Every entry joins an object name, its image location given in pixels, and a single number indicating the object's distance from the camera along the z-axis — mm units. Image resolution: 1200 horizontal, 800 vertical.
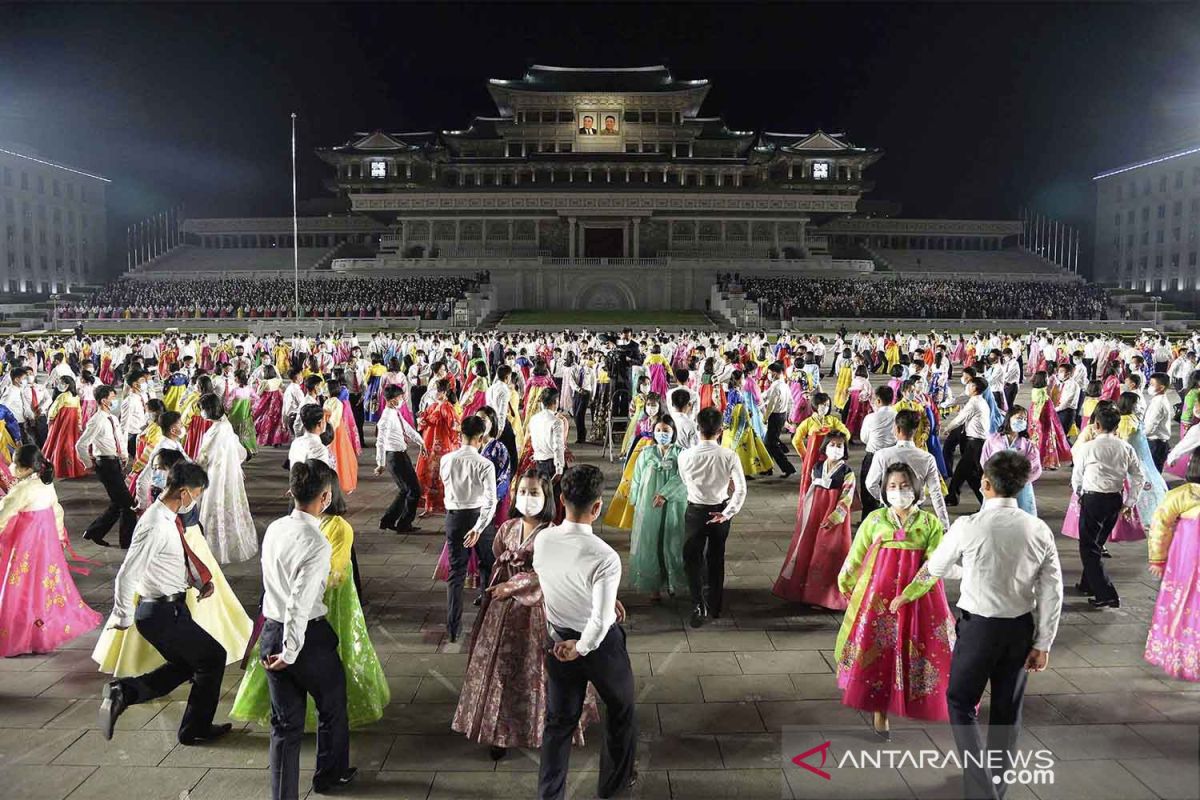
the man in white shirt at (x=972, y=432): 8773
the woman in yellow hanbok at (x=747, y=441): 11383
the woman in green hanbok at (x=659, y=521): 6832
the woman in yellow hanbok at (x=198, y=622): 4602
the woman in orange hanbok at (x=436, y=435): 9023
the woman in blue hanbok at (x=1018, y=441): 7805
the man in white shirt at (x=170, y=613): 4109
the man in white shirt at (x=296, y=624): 3592
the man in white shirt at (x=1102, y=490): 6336
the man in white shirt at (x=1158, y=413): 8523
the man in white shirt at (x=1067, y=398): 13039
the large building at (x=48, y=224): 56625
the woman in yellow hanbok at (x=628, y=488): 8547
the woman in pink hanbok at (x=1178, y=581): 4930
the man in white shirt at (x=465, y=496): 5625
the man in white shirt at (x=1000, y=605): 3607
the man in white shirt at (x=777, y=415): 12109
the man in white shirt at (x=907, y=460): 5352
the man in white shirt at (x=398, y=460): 8102
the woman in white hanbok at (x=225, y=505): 7891
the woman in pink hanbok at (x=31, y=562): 5547
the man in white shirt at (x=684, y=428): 7375
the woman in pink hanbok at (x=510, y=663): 4148
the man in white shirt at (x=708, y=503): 5887
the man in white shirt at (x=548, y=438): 7629
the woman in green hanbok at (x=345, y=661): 4133
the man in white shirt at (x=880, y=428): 7547
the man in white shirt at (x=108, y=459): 8055
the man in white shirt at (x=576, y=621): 3436
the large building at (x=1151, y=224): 57219
